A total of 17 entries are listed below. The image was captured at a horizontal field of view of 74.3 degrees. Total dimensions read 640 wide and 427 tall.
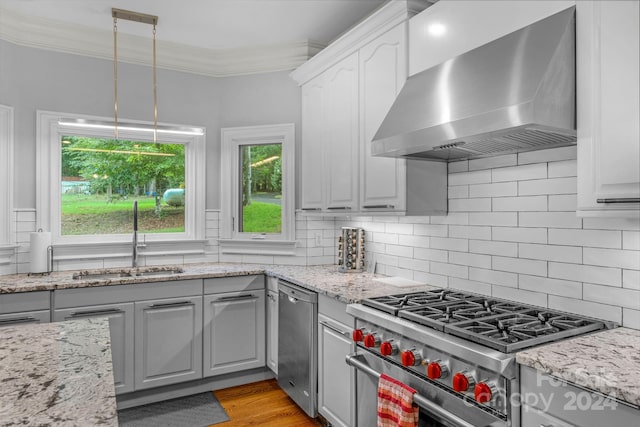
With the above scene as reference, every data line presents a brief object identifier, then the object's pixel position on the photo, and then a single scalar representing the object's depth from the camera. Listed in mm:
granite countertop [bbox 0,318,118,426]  960
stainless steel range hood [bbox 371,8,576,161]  1573
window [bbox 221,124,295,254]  3895
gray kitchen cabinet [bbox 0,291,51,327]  2730
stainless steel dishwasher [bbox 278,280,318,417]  2742
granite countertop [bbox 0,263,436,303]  2574
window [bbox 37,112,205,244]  3467
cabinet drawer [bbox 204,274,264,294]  3326
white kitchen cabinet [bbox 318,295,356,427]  2375
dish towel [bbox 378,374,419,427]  1760
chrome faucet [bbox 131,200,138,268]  3684
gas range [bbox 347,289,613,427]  1480
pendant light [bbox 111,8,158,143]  3223
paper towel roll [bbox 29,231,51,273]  3184
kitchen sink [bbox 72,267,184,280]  3459
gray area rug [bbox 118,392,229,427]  2895
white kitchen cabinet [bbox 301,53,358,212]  2953
